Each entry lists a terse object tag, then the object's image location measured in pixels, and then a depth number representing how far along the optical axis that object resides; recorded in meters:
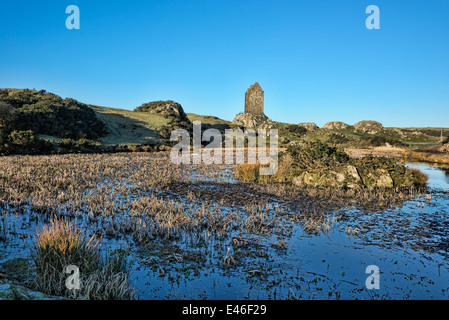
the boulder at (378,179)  19.39
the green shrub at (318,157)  20.59
